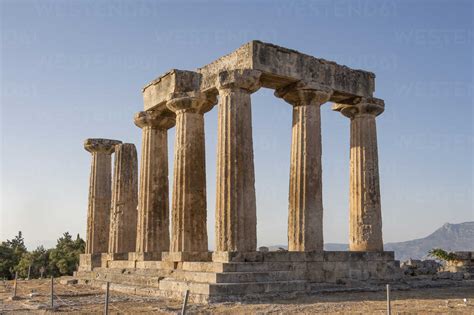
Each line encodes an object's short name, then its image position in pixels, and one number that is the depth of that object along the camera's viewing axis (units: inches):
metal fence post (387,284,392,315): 513.5
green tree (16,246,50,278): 2489.2
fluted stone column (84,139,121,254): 1454.2
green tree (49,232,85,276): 2425.0
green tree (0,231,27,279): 2566.4
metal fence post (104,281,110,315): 559.1
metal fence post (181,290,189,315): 498.4
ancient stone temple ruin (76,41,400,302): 855.7
